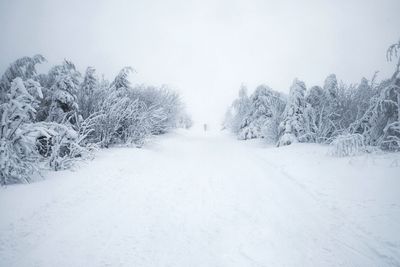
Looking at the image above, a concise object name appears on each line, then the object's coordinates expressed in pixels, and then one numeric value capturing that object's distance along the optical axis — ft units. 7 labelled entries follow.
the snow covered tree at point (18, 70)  21.68
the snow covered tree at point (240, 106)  74.33
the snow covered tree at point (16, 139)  12.31
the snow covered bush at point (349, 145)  20.17
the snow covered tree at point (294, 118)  34.17
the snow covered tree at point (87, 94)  27.04
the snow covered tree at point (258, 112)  56.18
